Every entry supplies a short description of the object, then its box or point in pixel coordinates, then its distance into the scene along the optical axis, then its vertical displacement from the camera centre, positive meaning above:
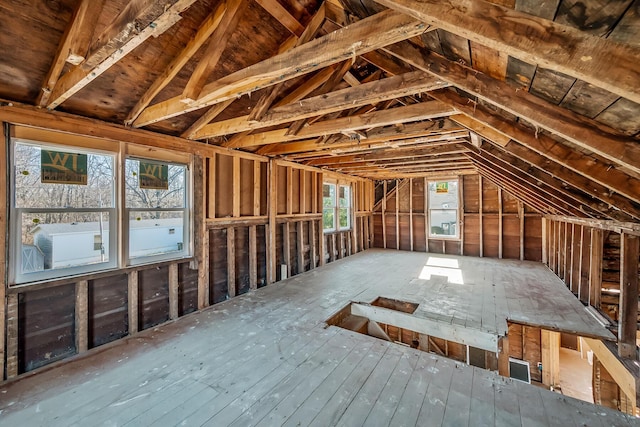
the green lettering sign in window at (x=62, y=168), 2.53 +0.44
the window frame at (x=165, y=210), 3.05 -0.16
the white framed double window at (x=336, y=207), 7.05 +0.13
